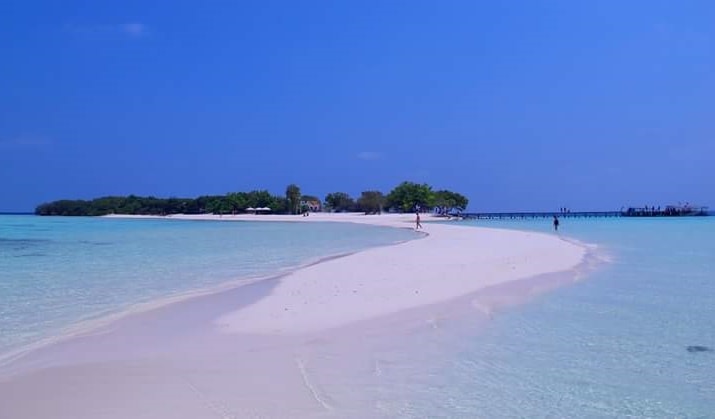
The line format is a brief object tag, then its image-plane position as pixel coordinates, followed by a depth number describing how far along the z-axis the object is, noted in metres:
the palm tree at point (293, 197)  124.00
